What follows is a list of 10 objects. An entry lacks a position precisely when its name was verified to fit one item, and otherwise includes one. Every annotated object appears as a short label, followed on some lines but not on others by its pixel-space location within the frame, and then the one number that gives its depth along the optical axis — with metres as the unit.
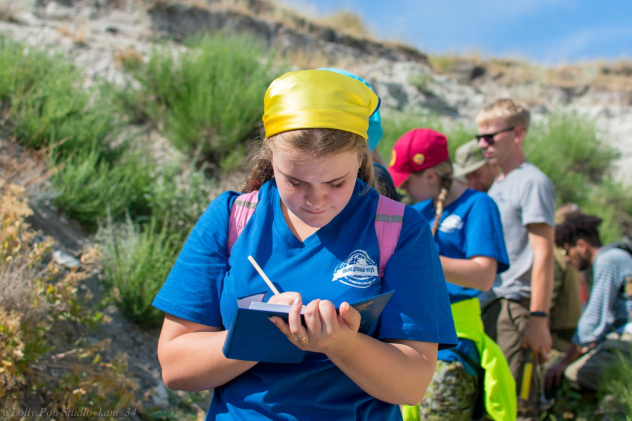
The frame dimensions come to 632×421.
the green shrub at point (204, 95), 5.82
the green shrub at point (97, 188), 4.16
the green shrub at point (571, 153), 8.16
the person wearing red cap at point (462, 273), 2.27
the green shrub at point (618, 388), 3.59
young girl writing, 1.27
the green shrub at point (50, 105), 4.63
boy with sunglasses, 3.10
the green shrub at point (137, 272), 3.53
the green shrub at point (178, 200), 4.47
